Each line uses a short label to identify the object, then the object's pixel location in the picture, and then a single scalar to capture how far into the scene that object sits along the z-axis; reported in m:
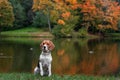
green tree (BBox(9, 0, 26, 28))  67.19
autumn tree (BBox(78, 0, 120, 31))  65.81
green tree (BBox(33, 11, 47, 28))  67.06
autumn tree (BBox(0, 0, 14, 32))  62.45
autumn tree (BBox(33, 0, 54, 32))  64.53
